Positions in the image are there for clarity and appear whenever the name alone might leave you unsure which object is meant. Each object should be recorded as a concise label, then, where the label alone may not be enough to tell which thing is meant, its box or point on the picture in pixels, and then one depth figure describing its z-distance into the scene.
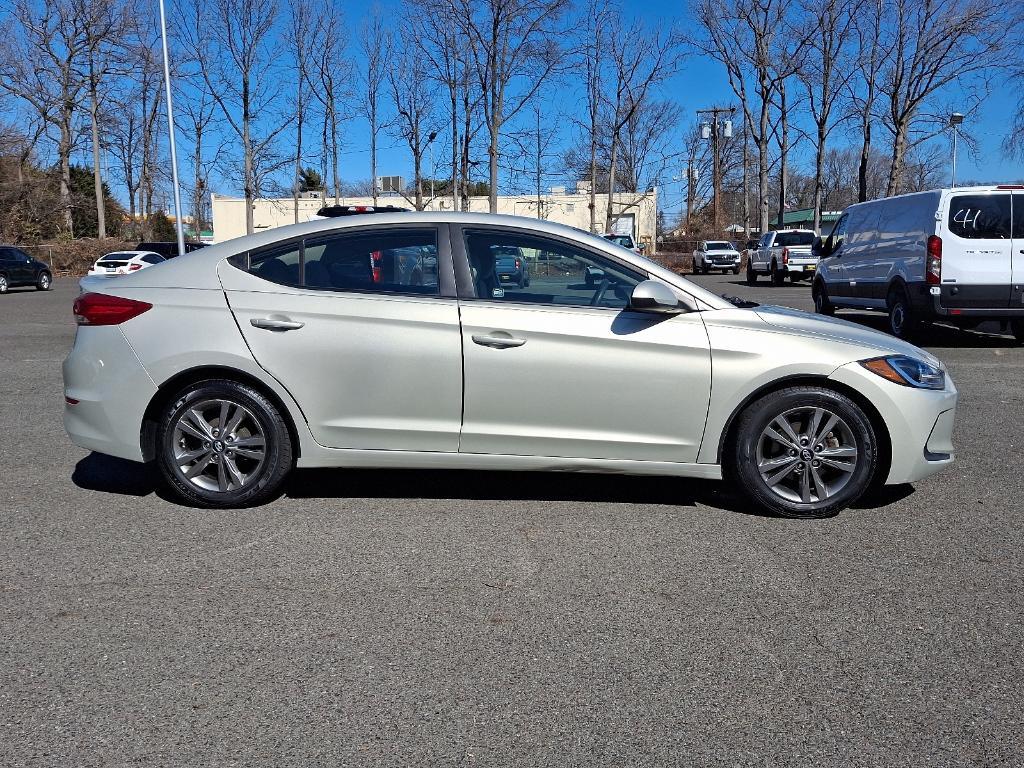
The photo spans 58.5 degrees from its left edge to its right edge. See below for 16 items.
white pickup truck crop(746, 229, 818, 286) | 32.31
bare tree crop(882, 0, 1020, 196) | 38.16
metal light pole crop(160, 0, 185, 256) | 27.78
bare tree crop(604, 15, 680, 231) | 47.38
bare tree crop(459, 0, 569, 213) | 35.72
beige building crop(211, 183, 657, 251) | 64.62
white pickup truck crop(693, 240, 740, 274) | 46.44
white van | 11.94
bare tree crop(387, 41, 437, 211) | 46.44
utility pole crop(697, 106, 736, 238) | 61.50
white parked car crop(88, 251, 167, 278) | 28.95
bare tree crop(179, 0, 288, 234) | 42.22
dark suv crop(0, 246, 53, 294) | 30.88
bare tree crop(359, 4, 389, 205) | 46.31
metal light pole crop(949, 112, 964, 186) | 38.34
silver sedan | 4.81
